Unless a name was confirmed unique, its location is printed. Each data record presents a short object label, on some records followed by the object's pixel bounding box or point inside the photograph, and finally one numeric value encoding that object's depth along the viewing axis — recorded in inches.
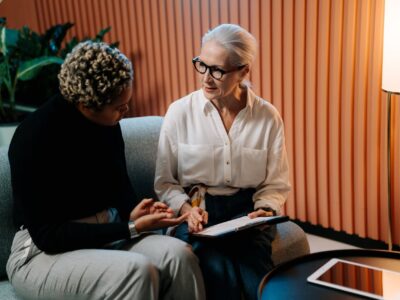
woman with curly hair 60.9
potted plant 132.0
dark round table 56.4
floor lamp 79.5
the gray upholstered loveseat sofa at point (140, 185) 71.4
